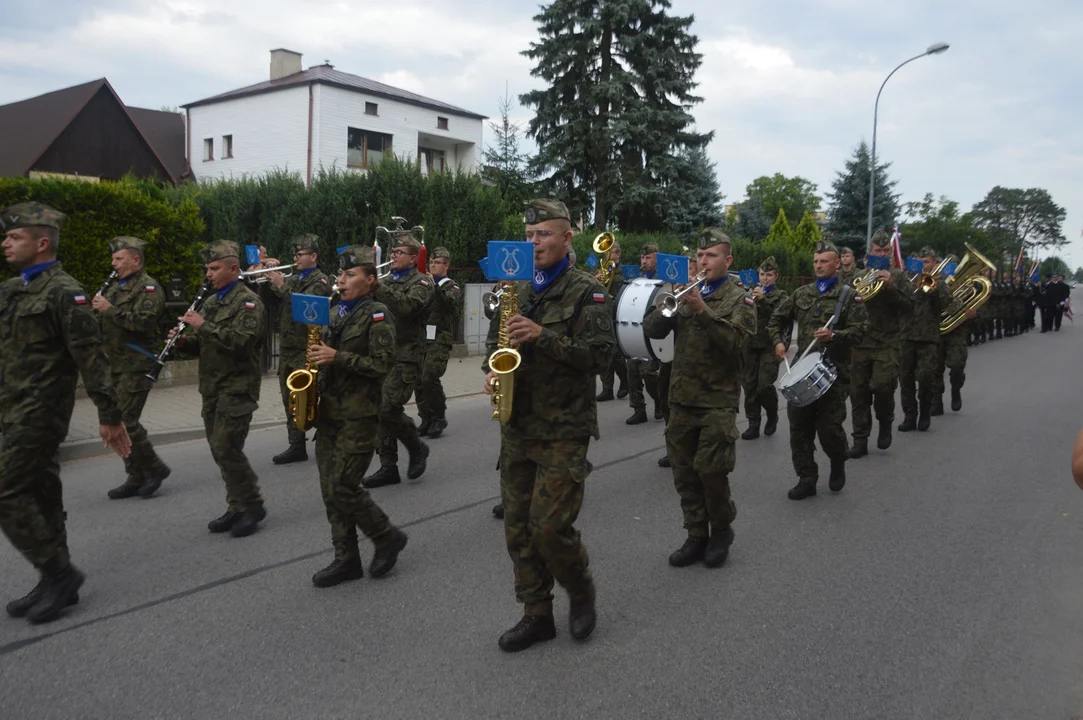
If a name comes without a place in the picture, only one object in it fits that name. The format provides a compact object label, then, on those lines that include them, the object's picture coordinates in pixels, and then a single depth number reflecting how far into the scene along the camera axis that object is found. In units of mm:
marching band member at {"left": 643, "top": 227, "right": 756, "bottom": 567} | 5207
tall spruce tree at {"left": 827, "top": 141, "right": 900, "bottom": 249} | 36688
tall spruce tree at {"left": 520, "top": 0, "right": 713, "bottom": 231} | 28406
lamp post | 24234
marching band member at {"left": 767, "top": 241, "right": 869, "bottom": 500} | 6934
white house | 33250
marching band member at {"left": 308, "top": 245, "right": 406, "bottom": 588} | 4848
